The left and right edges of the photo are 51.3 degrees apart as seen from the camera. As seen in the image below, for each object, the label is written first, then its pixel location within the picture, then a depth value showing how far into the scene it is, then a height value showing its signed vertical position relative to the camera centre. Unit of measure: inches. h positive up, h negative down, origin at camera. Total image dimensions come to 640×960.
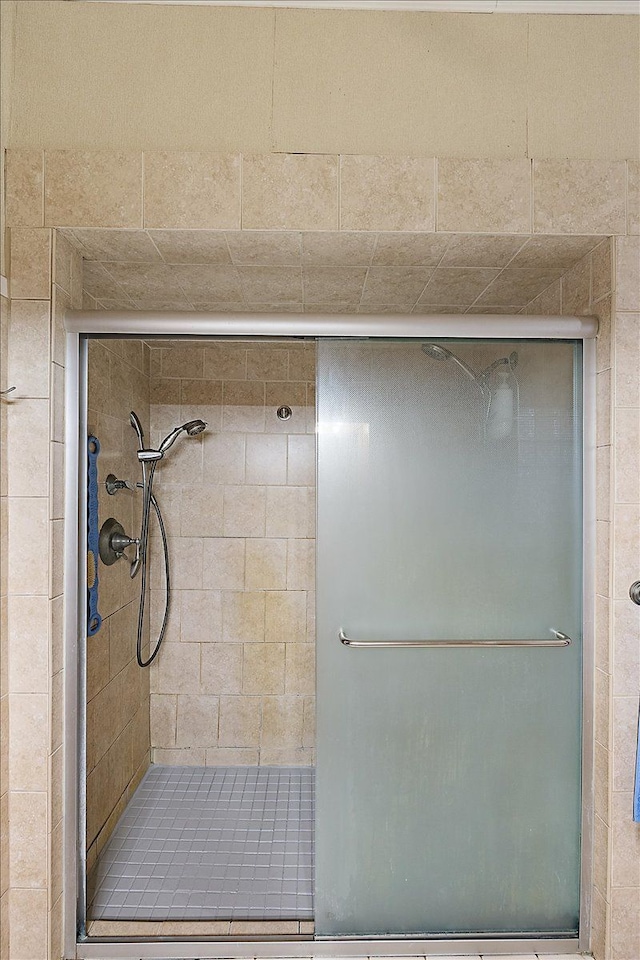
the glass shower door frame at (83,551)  70.2 -6.8
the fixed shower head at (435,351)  72.0 +14.0
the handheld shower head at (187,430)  110.0 +8.2
